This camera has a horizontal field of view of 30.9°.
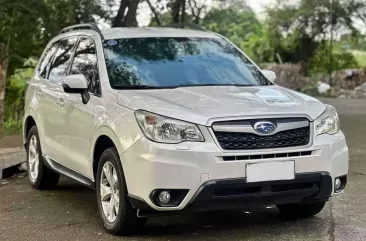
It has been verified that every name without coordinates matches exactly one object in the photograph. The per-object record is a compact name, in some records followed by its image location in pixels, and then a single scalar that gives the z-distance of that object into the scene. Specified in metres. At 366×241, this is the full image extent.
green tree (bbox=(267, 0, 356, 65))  27.09
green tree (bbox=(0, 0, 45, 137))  12.40
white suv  4.83
